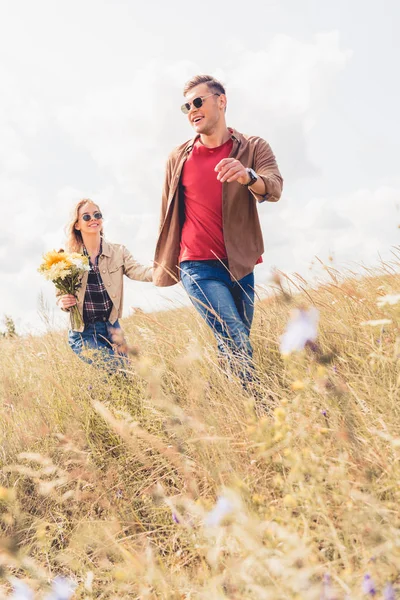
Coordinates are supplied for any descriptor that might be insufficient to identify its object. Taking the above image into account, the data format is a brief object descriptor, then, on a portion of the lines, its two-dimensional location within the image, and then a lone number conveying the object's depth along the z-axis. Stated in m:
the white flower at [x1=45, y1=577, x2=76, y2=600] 1.33
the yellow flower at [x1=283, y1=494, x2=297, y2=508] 1.35
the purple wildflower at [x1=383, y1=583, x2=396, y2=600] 1.15
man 3.33
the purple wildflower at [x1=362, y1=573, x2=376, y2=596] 1.20
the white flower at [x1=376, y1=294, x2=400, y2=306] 1.35
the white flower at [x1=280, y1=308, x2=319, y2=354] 1.49
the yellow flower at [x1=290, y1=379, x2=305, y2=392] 1.46
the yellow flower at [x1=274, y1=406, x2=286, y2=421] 1.48
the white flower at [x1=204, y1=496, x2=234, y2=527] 1.28
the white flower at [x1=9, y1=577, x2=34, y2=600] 1.38
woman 4.24
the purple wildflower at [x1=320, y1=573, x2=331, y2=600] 1.17
